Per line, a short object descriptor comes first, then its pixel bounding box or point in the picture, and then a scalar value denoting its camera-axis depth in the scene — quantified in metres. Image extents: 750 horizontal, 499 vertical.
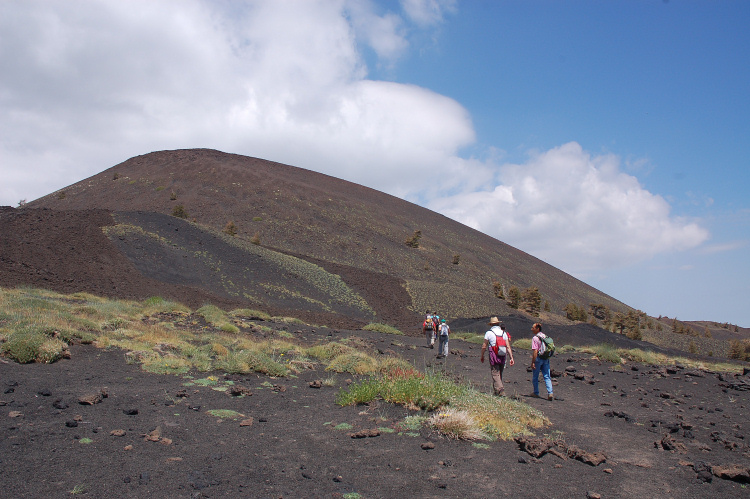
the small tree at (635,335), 35.34
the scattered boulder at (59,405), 6.19
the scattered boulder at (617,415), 8.32
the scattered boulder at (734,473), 5.14
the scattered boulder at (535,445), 5.58
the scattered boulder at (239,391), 8.09
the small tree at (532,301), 45.19
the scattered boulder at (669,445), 6.29
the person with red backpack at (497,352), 9.06
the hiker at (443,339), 16.25
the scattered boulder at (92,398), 6.51
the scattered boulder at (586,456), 5.44
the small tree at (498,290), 51.18
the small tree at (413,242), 64.25
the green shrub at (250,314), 20.78
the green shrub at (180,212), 47.69
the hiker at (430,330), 19.19
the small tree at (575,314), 47.53
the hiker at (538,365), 9.84
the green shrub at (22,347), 8.23
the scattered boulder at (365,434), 6.00
